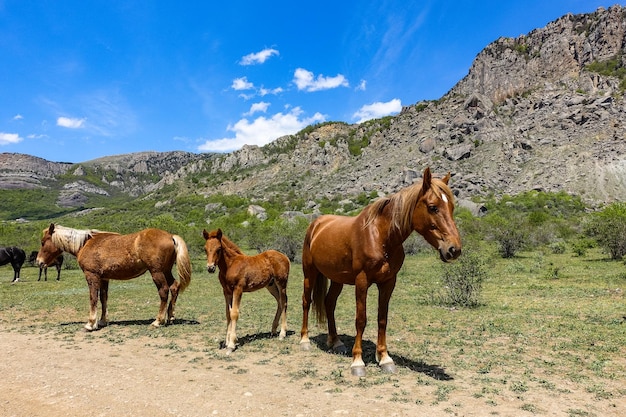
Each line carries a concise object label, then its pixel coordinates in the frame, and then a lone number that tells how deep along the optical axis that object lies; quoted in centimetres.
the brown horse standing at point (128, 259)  968
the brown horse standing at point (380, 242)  543
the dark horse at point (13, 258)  2150
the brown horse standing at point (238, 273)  763
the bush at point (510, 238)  2853
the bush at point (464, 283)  1285
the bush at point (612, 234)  2342
